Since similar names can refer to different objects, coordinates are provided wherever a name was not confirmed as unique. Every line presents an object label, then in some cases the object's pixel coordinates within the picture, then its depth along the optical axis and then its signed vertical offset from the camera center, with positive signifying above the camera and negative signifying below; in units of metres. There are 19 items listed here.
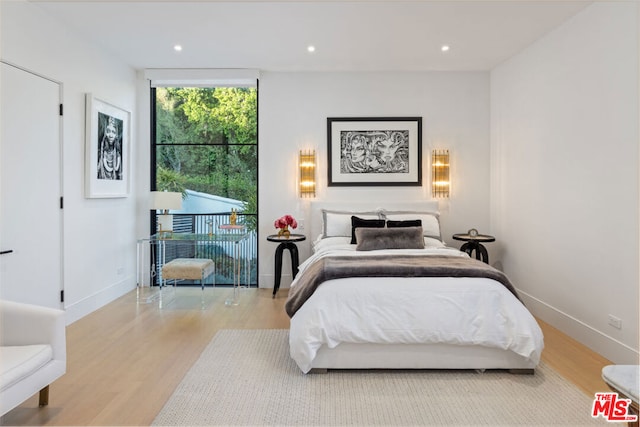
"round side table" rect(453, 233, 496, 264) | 4.82 -0.39
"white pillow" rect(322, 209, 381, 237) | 4.93 -0.13
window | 5.57 +0.71
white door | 3.22 +0.17
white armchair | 2.21 -0.76
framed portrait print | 4.25 +0.67
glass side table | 5.48 -0.65
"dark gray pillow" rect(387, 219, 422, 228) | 4.73 -0.14
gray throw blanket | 3.06 -0.45
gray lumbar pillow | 4.28 -0.30
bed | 2.80 -0.76
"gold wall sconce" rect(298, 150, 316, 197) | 5.39 +0.50
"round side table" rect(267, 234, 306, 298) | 5.07 -0.55
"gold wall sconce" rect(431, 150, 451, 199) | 5.39 +0.49
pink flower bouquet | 5.09 -0.16
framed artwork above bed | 5.41 +0.78
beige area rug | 2.31 -1.15
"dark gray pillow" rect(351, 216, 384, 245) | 4.72 -0.15
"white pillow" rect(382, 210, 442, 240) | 4.88 -0.09
